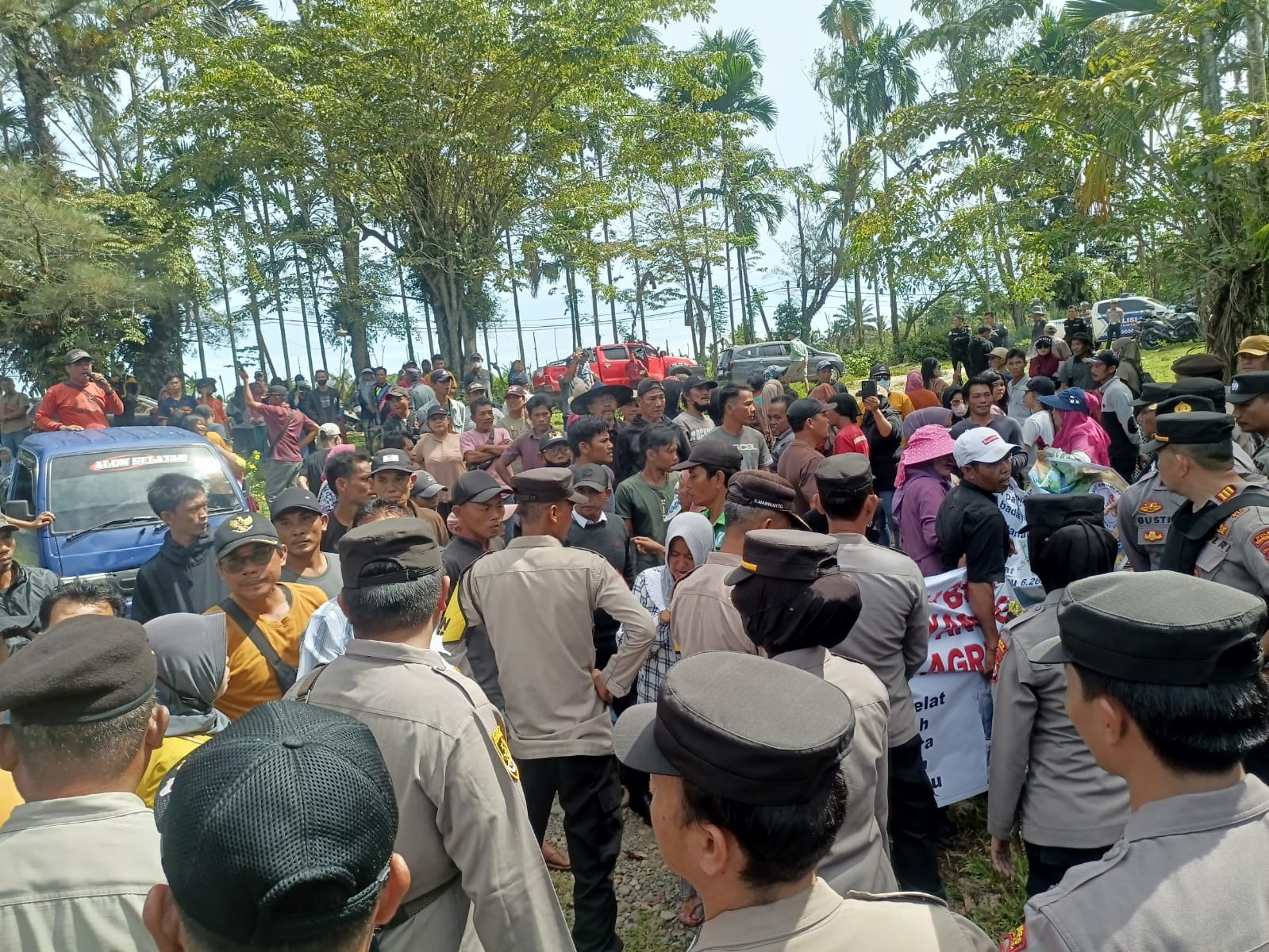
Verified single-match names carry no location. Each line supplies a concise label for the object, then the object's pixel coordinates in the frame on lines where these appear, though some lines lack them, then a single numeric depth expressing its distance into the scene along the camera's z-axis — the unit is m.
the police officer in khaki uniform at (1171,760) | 1.57
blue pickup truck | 7.43
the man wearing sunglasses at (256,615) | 3.47
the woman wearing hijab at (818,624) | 2.48
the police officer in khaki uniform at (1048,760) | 2.82
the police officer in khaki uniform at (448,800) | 2.29
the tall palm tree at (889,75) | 36.38
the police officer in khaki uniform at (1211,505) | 3.16
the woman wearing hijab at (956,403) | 9.01
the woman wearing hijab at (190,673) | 2.81
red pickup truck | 22.97
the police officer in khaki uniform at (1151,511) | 4.08
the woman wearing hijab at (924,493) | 4.69
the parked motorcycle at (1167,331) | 22.59
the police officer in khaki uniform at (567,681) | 3.54
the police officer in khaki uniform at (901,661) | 3.34
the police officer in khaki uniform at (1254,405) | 4.34
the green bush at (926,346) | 31.12
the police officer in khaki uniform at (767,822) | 1.53
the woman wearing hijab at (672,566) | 4.11
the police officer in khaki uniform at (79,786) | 1.77
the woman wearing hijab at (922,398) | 9.18
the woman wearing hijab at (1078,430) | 6.86
